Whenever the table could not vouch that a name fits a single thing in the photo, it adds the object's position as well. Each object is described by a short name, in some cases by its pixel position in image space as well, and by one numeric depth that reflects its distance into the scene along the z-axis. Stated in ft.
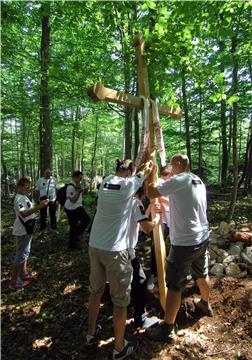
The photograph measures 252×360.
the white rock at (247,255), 17.03
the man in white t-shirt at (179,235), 11.73
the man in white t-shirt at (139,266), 11.87
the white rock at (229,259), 17.22
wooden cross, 12.69
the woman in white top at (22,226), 17.54
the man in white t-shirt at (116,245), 10.86
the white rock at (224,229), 20.94
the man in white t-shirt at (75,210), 24.70
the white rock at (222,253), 17.74
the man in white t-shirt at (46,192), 29.28
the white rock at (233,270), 16.40
